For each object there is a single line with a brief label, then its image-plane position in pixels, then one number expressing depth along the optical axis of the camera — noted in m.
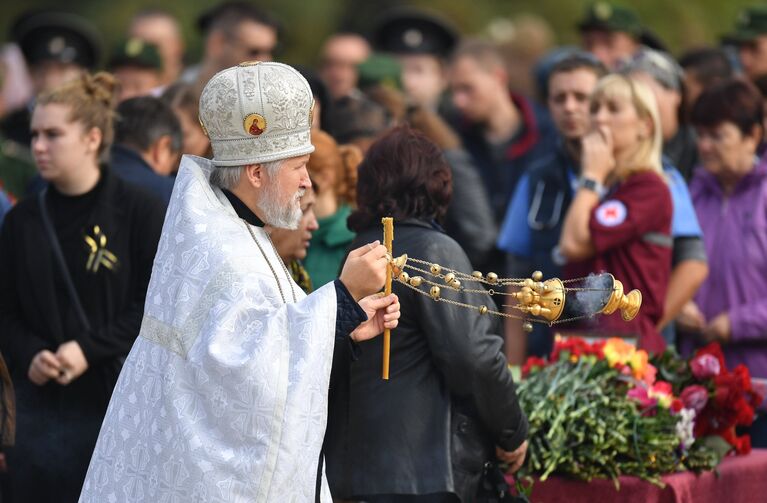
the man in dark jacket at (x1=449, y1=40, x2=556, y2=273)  21.12
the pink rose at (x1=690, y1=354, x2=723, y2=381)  14.12
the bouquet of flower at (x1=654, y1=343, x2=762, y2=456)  13.87
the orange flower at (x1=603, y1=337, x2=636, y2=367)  13.80
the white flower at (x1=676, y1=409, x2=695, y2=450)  13.37
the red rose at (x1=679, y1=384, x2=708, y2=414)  13.83
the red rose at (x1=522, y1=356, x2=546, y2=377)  14.05
